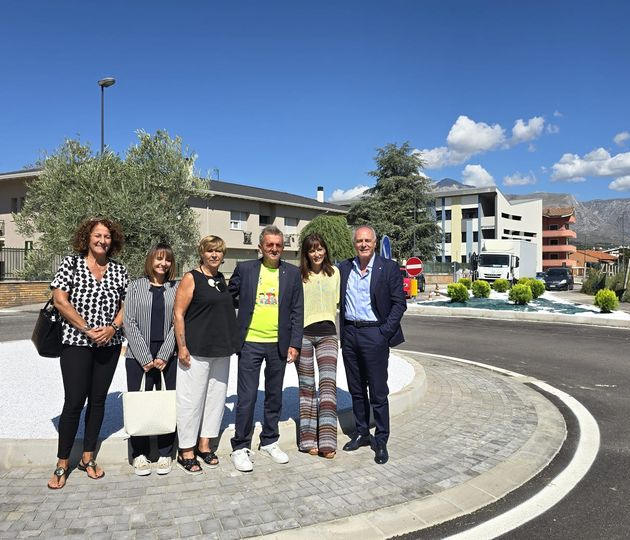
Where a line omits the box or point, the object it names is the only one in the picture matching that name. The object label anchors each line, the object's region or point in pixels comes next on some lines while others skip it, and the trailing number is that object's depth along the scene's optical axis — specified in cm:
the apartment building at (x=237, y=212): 3044
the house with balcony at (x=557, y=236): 8769
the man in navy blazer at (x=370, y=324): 425
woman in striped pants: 430
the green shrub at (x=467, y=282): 2395
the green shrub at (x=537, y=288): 2200
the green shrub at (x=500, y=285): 2598
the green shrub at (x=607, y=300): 1655
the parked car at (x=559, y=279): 3400
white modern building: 6291
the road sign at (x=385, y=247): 1114
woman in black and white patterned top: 358
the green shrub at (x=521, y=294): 1934
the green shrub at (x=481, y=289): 2288
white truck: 3181
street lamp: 2017
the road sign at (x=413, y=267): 1744
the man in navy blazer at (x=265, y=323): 408
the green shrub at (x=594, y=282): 2753
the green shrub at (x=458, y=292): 2066
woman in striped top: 388
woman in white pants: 384
